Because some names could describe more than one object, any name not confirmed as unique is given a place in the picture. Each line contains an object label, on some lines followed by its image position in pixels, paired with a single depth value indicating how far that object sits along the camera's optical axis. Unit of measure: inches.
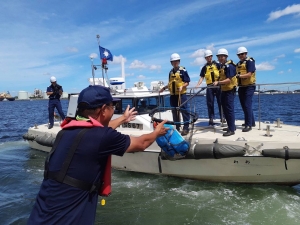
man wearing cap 72.2
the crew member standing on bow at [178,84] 268.8
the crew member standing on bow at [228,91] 244.7
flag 349.7
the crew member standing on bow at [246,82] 250.7
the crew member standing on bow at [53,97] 397.7
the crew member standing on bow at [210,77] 286.8
